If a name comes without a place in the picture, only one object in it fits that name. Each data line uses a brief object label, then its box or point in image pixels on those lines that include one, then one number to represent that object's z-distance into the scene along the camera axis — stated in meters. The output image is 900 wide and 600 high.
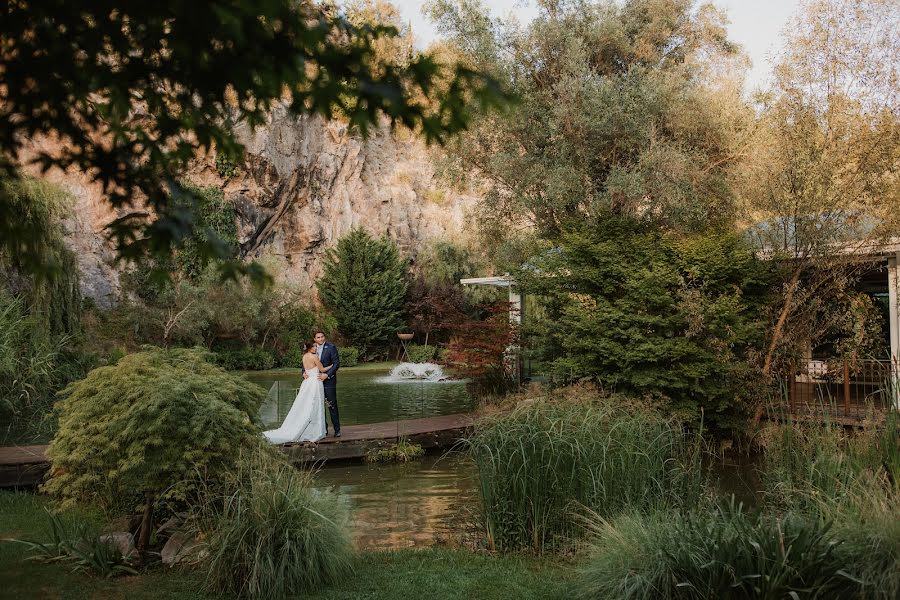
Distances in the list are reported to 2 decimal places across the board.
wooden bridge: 9.99
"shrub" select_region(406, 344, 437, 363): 32.91
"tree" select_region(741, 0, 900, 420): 12.53
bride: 12.17
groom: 12.46
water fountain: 27.52
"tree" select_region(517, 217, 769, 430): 12.62
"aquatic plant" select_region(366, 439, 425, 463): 12.19
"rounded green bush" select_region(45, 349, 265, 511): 6.47
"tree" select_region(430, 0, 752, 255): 16.23
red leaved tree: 16.03
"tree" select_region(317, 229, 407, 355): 33.66
